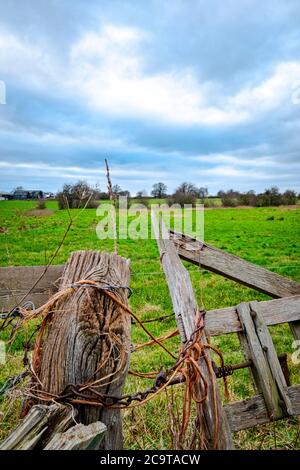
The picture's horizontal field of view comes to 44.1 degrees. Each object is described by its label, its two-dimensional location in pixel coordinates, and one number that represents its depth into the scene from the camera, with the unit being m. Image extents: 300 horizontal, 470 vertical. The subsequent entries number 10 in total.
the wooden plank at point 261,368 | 2.57
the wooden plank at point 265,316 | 2.65
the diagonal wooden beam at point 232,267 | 2.96
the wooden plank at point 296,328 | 3.09
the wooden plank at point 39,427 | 1.36
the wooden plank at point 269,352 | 2.59
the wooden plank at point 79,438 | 1.37
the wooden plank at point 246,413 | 2.56
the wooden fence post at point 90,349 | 1.73
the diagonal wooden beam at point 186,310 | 1.72
